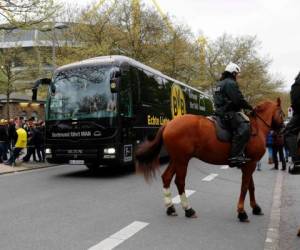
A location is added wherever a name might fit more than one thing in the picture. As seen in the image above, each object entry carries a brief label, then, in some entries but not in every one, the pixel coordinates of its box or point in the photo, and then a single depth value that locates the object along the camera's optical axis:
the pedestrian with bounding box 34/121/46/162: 18.75
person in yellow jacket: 17.16
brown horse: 7.85
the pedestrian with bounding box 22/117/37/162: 18.39
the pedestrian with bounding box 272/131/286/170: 16.63
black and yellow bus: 13.10
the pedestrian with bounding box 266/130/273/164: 17.09
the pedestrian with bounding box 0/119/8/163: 18.58
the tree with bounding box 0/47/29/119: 37.38
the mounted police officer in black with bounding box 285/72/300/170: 6.54
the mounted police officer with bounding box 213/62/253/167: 7.66
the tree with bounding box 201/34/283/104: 52.91
